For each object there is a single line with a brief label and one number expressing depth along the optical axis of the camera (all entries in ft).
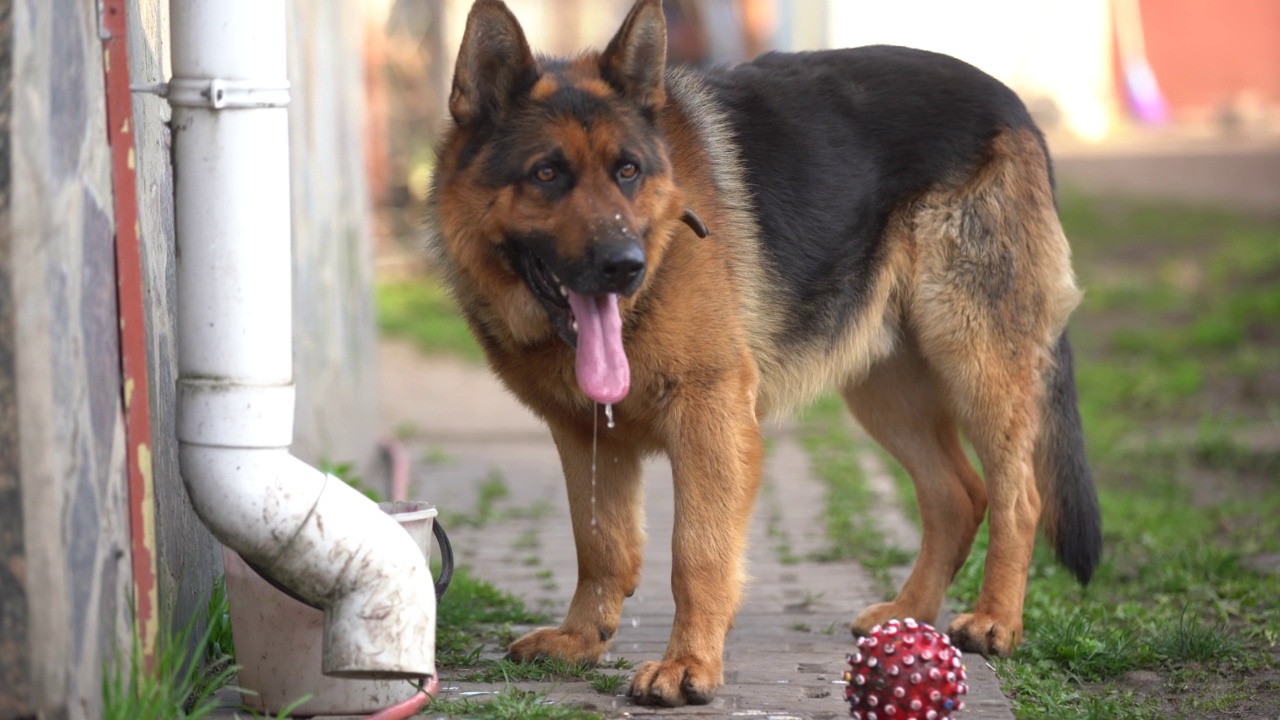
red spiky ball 10.03
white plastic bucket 10.57
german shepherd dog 11.70
